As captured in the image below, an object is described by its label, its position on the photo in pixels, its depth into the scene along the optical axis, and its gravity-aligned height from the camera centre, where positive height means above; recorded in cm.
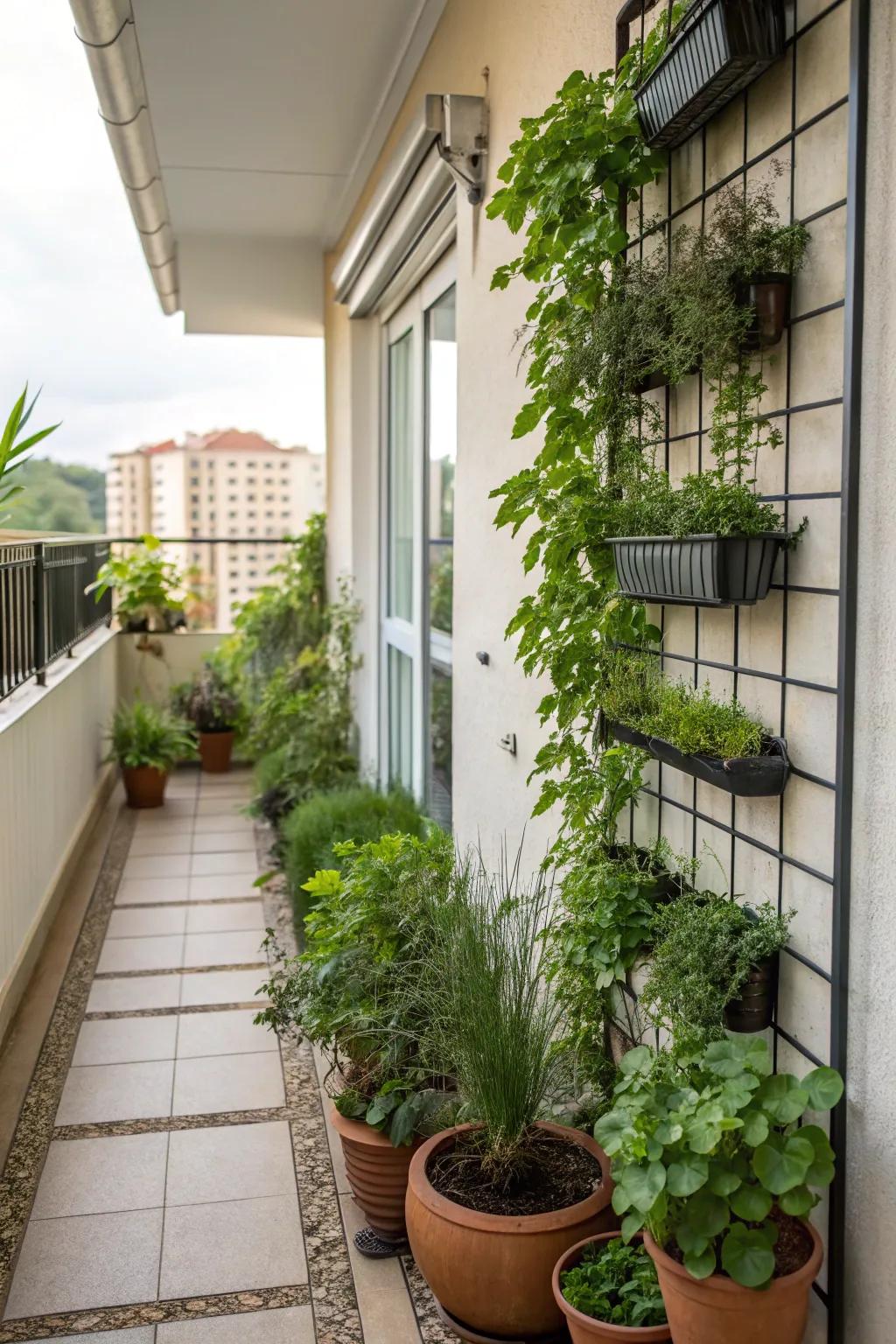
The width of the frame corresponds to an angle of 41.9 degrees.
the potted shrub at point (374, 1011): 231 -95
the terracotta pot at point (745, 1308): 137 -88
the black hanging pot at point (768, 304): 153 +34
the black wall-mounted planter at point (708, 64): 149 +67
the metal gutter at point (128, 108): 328 +156
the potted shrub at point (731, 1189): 138 -76
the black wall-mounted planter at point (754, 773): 157 -28
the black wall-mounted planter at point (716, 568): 152 -1
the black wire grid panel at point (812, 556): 142 +1
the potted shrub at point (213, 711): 732 -92
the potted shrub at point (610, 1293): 163 -107
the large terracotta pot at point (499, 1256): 185 -111
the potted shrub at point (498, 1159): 187 -104
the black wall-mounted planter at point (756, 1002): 160 -60
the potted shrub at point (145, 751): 640 -104
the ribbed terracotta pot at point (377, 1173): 229 -121
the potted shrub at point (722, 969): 159 -56
